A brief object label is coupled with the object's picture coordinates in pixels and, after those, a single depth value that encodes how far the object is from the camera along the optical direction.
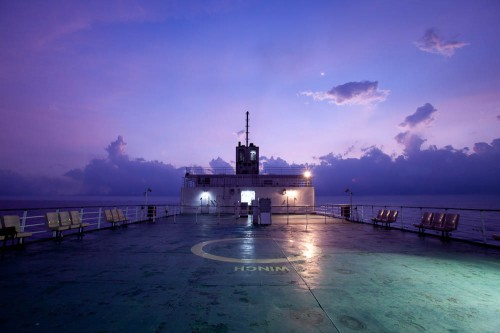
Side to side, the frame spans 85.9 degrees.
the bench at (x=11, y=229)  8.41
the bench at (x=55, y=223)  10.29
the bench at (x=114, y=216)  14.45
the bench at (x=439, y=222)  10.60
